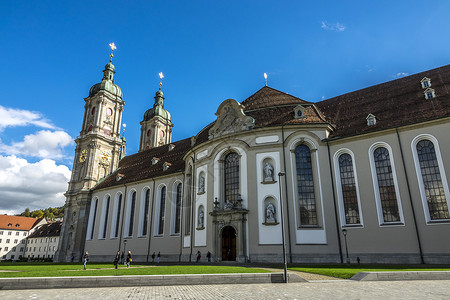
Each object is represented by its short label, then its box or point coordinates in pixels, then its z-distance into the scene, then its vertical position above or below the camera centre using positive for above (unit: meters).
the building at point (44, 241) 81.81 +1.96
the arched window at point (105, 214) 46.24 +4.96
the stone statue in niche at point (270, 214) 26.88 +2.79
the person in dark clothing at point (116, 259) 23.29 -0.82
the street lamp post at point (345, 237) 24.55 +0.79
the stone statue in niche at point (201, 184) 32.51 +6.41
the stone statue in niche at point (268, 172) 28.33 +6.61
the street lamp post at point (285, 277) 14.65 -1.33
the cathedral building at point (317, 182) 23.66 +5.64
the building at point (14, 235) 88.31 +3.85
